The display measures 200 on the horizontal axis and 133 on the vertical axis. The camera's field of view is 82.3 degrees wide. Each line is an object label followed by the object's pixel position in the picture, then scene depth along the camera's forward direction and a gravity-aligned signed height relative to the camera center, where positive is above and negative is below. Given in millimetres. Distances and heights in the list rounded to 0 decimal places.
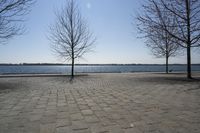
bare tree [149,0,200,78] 7506 +2826
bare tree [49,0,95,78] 12419 +2852
